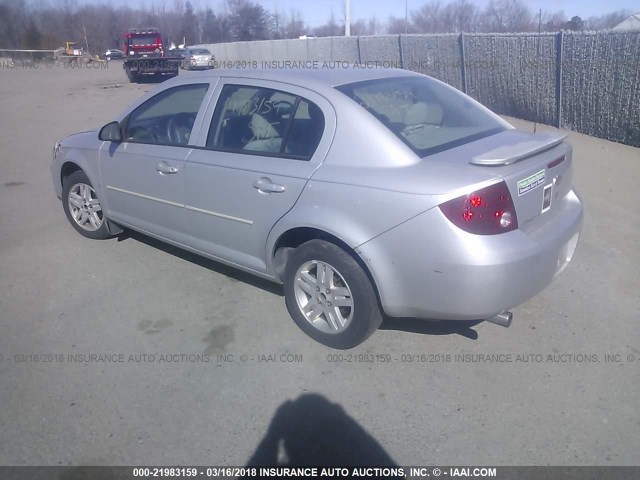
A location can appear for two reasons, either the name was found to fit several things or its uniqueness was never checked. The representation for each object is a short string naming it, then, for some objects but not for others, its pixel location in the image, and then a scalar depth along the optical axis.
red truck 28.28
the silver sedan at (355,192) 3.07
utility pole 25.80
